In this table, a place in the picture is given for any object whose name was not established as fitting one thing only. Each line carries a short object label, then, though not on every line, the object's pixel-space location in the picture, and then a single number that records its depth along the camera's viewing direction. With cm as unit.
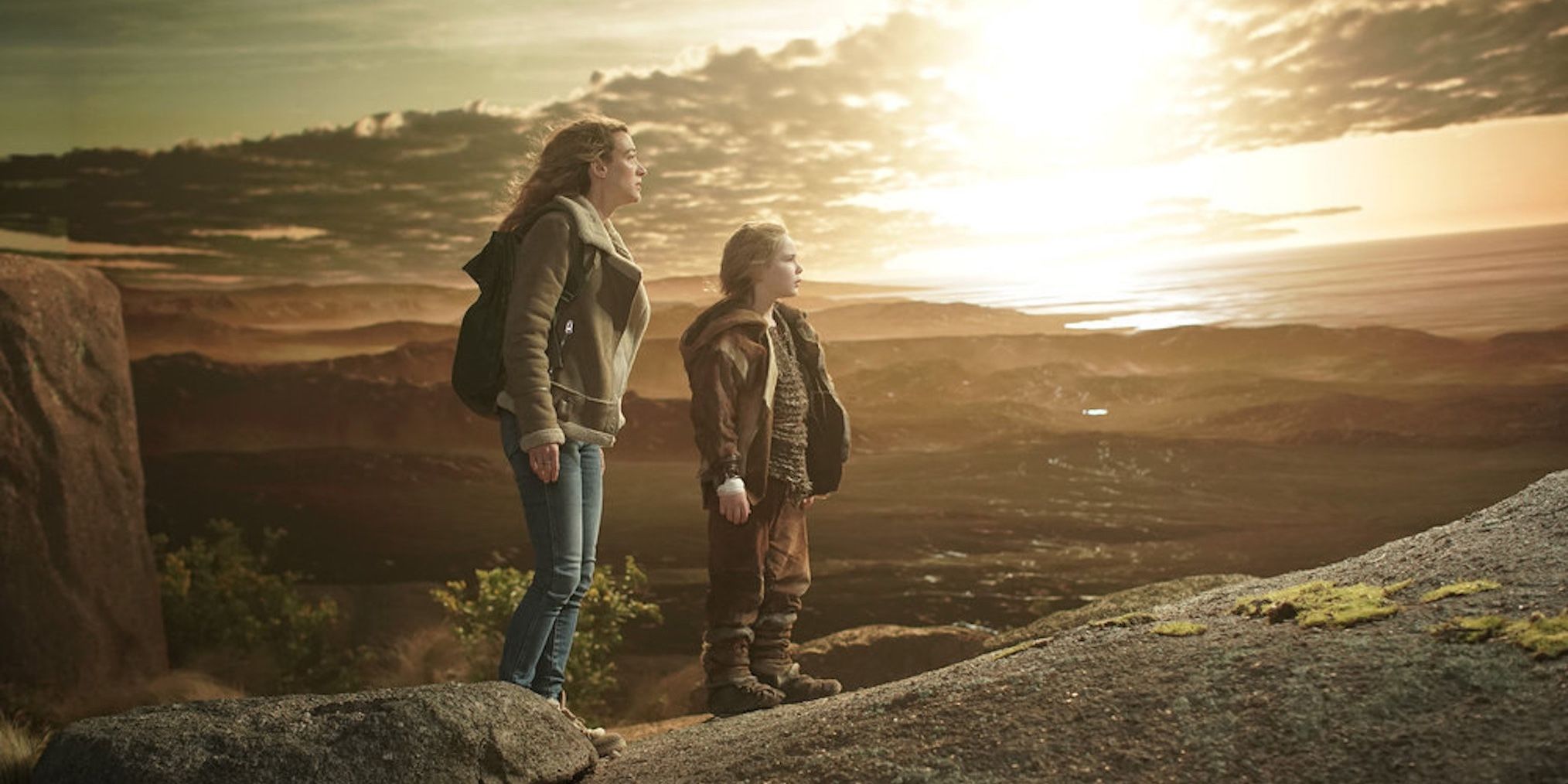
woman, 395
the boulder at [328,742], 364
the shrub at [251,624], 729
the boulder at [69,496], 689
